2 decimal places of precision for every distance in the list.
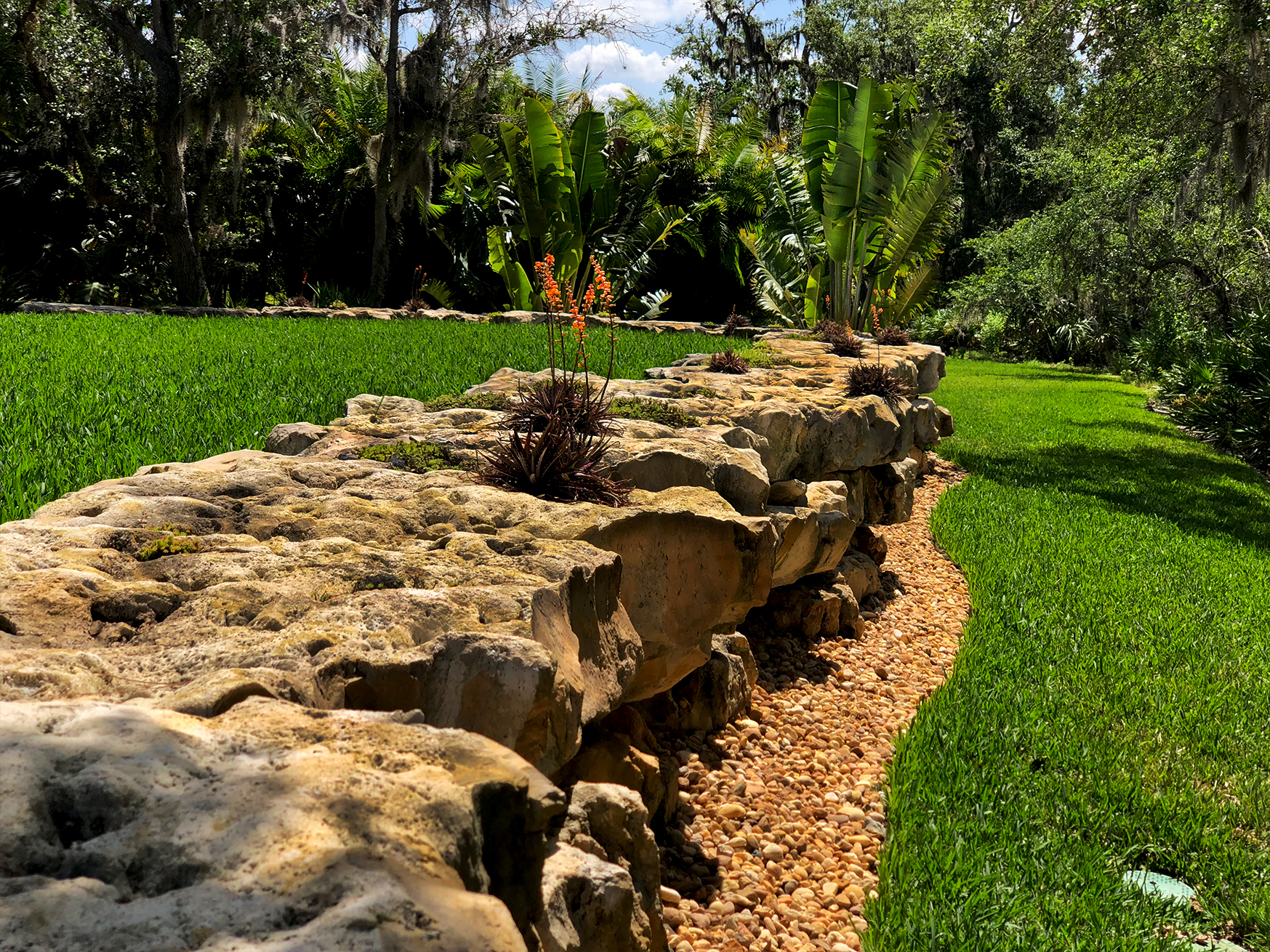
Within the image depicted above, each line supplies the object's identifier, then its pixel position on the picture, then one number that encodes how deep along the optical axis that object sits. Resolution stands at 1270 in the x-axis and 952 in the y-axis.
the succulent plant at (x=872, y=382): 8.01
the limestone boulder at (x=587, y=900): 1.88
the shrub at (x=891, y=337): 12.70
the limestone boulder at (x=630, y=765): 3.09
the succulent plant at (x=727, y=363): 7.99
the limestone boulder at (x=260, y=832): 1.21
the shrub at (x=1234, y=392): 14.03
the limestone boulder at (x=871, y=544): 7.73
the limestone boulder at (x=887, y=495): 8.19
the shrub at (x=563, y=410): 4.48
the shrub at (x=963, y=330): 32.50
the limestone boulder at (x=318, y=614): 2.04
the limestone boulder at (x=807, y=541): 5.13
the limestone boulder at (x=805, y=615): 6.11
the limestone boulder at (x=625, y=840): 2.45
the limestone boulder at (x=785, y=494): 5.60
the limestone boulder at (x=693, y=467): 4.17
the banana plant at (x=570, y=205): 16.09
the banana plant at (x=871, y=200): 13.70
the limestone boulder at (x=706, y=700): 4.55
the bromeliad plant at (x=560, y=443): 3.74
